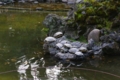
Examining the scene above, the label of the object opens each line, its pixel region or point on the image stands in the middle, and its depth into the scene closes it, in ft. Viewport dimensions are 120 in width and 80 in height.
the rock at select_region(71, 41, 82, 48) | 23.75
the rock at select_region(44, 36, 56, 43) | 24.90
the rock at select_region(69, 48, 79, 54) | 22.80
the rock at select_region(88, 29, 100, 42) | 24.52
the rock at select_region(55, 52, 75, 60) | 22.61
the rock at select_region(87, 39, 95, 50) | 23.45
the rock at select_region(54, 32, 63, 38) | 25.76
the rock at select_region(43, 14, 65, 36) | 27.61
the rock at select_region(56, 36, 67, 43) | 24.95
